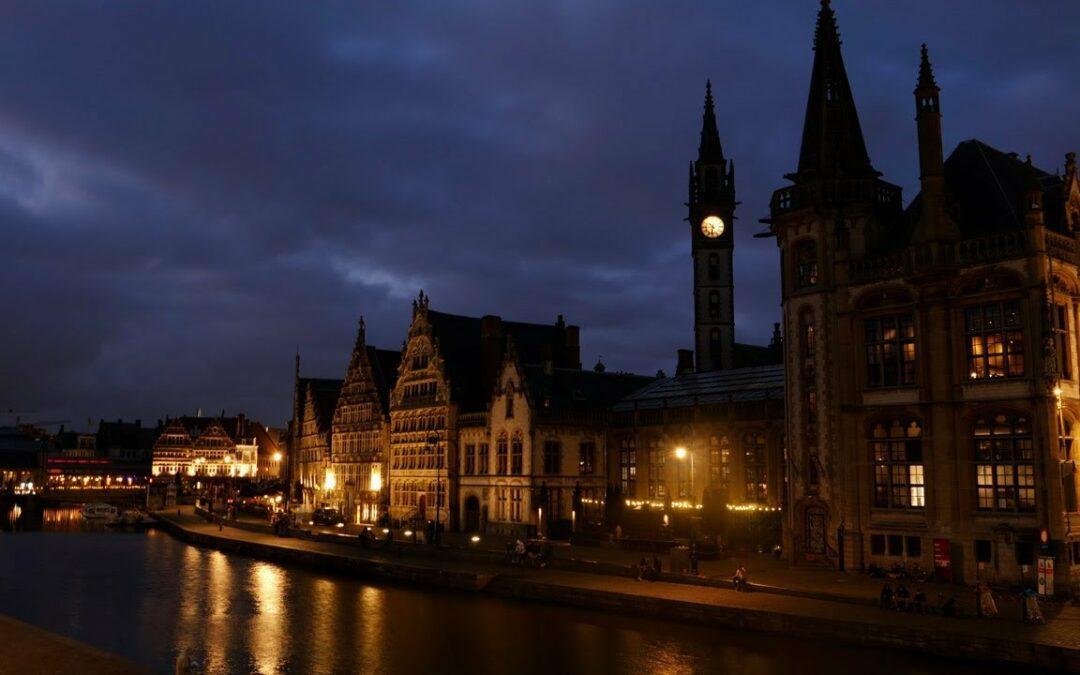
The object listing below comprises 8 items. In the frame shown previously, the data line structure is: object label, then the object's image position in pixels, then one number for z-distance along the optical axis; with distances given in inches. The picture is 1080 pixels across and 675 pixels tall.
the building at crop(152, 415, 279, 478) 6555.1
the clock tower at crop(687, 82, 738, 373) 3110.2
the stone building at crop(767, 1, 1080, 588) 1534.2
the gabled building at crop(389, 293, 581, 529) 2960.1
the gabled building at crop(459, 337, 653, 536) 2623.0
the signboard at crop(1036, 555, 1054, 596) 1393.9
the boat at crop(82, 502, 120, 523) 4690.0
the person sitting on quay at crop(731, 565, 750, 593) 1540.4
